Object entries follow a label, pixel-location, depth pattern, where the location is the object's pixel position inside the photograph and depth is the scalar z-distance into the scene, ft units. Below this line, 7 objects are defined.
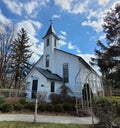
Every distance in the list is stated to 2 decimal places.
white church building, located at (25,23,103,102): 59.41
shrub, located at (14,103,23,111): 35.58
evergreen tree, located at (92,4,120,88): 60.85
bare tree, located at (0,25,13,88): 88.25
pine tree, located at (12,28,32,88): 89.51
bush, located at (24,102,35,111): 37.04
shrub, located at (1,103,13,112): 33.64
